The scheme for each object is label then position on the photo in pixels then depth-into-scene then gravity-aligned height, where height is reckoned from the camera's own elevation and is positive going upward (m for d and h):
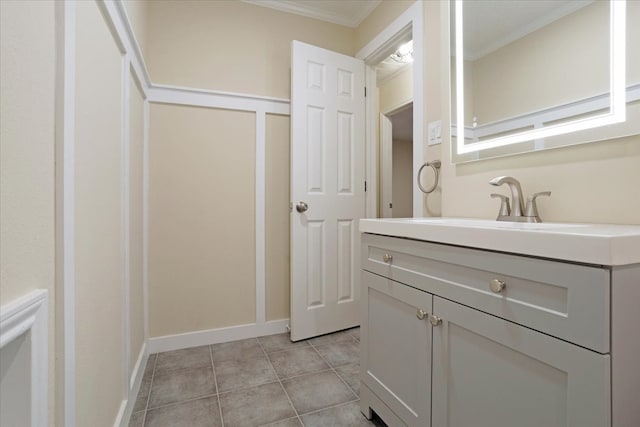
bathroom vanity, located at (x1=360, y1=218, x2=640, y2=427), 0.58 -0.28
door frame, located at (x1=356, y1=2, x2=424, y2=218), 1.76 +0.83
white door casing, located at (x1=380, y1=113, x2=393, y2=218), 3.17 +0.44
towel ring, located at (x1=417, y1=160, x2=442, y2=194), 1.62 +0.23
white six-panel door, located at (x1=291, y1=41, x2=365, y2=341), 2.13 +0.18
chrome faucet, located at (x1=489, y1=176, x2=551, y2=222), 1.12 +0.02
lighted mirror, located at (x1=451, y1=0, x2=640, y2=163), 0.97 +0.52
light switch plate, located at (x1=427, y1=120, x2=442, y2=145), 1.64 +0.42
